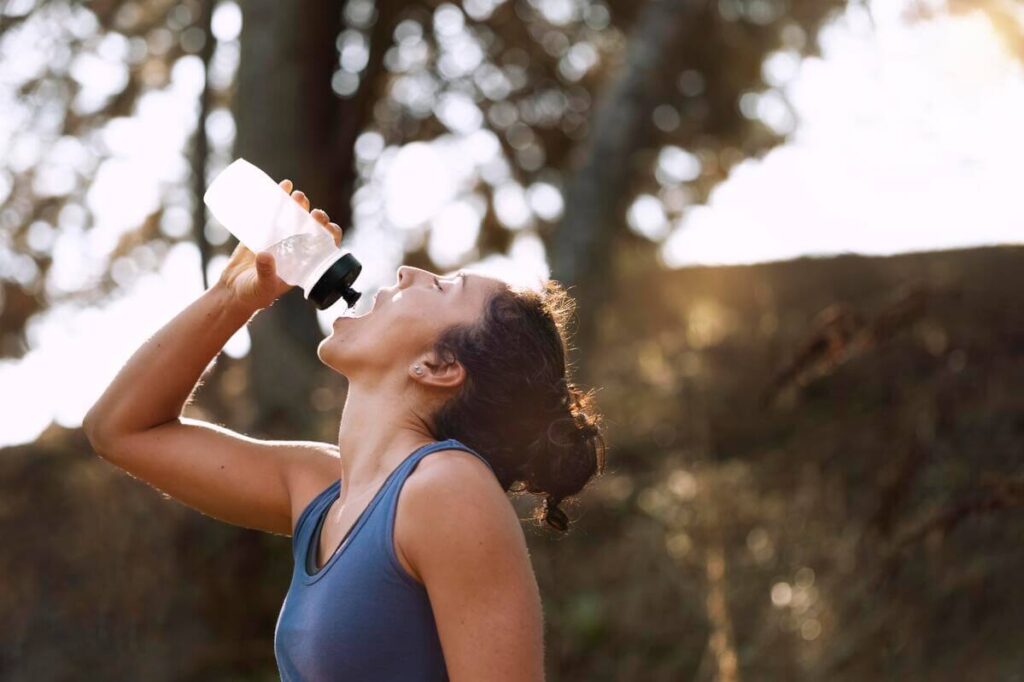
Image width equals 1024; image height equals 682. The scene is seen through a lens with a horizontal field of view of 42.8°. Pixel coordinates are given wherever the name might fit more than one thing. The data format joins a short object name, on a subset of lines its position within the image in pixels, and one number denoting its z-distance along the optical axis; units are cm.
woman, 194
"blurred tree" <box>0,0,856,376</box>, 730
